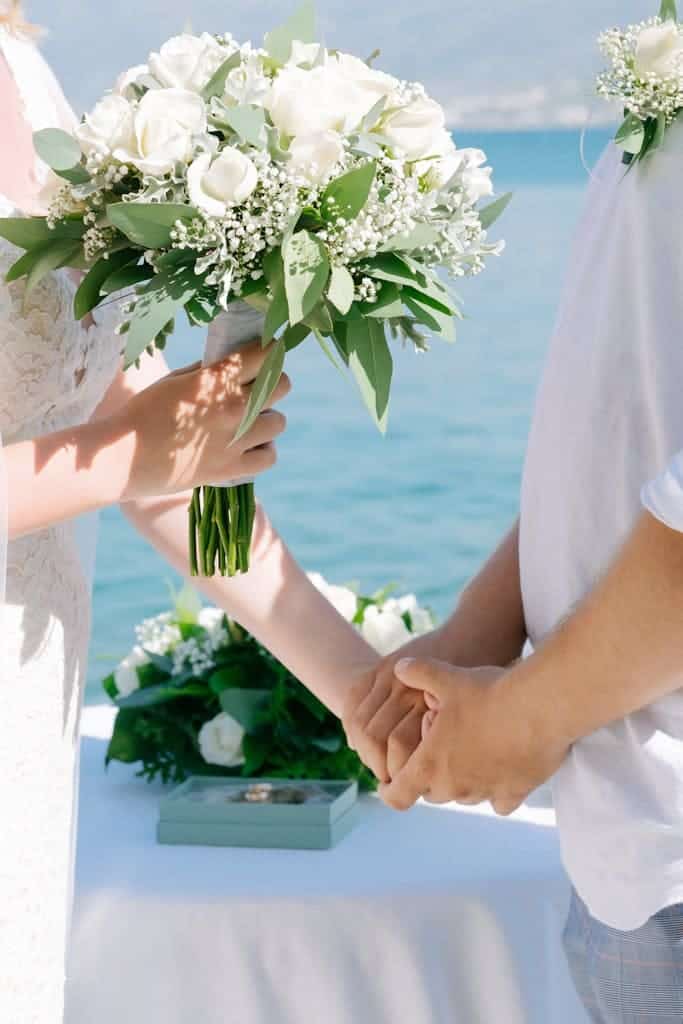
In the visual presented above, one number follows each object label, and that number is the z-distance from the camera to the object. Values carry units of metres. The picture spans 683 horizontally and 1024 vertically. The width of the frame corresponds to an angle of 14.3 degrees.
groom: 1.82
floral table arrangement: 2.34
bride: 1.92
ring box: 2.25
